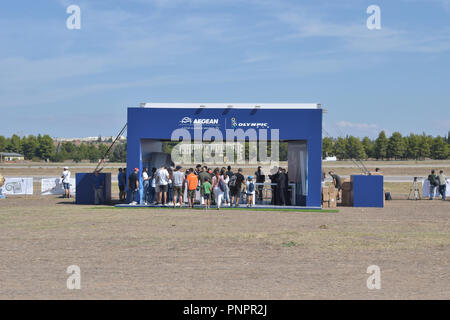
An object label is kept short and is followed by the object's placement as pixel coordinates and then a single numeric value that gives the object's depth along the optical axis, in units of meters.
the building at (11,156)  139.25
